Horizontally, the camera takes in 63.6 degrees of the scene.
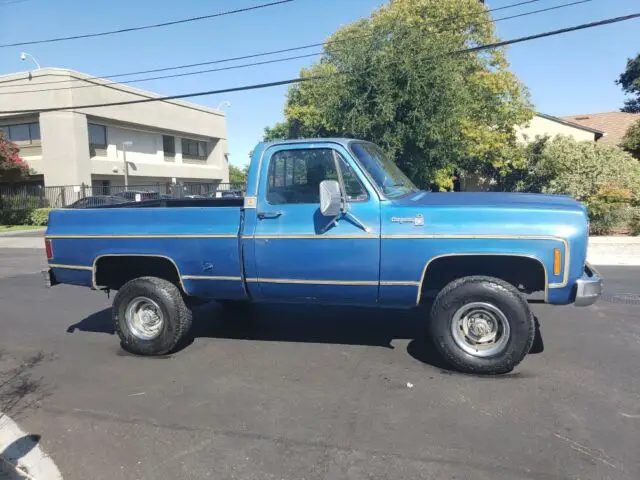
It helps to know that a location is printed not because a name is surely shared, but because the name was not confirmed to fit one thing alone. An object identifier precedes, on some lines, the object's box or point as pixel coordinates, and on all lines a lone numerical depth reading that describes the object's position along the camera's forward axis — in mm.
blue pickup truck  4441
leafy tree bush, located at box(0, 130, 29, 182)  24819
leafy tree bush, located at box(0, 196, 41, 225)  27312
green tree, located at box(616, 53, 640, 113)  37250
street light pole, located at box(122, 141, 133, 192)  28844
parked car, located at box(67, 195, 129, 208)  17938
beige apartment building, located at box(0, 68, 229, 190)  28797
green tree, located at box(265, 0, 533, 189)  13828
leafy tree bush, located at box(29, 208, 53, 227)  27094
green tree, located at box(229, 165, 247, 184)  61359
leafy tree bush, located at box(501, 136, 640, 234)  14828
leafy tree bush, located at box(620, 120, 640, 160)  21375
